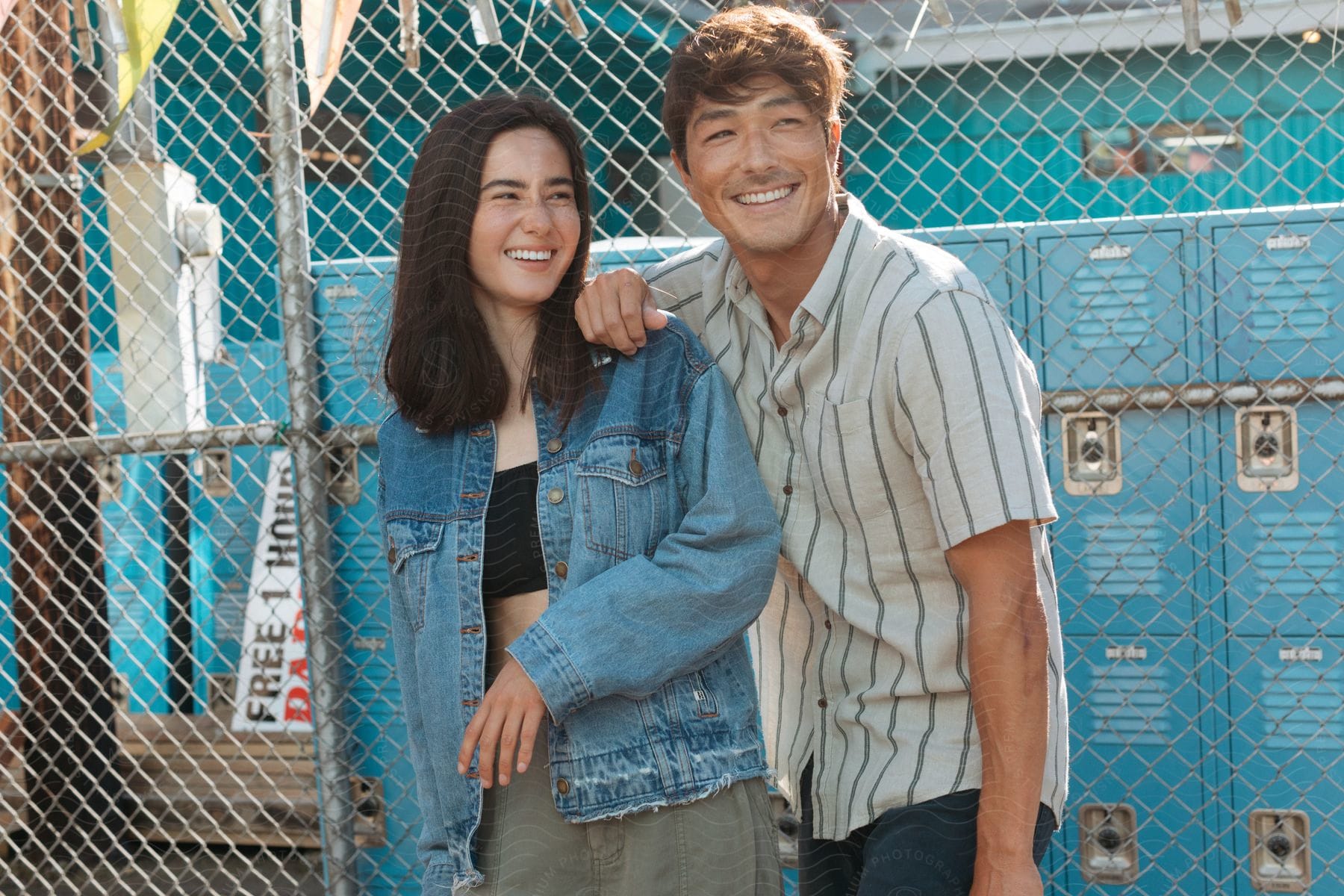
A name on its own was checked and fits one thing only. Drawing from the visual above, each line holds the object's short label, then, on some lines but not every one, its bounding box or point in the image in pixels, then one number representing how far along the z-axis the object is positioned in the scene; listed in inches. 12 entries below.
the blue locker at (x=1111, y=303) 112.7
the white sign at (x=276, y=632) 169.8
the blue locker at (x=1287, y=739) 112.3
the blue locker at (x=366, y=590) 119.6
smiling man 63.5
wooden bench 159.9
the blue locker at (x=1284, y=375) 110.2
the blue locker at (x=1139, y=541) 113.4
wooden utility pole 157.6
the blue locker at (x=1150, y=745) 114.6
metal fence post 113.2
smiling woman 64.5
